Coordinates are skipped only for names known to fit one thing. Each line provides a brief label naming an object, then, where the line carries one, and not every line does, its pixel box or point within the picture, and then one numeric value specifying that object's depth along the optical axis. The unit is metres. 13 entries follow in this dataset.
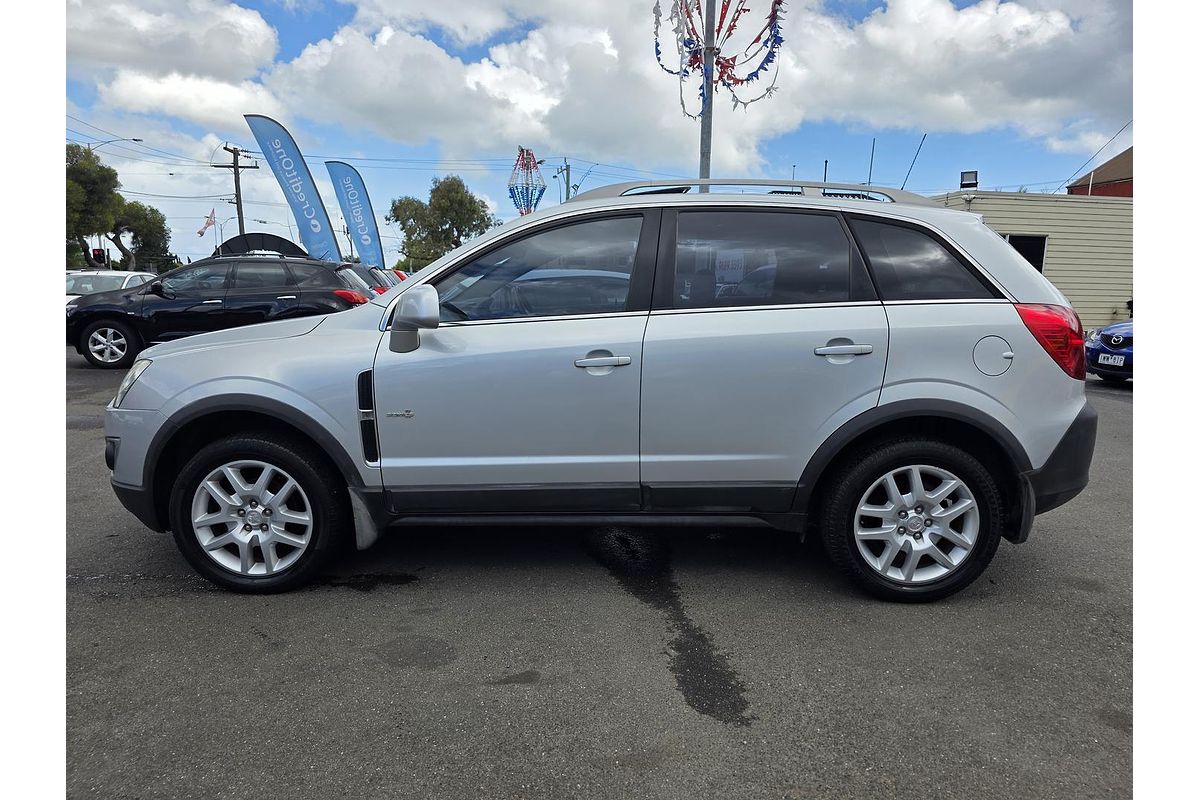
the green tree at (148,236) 63.12
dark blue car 10.45
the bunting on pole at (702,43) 9.66
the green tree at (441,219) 52.19
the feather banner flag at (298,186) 21.95
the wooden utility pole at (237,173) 46.91
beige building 18.27
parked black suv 10.42
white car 13.52
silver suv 3.23
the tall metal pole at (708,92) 9.73
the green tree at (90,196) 39.97
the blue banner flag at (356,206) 25.61
